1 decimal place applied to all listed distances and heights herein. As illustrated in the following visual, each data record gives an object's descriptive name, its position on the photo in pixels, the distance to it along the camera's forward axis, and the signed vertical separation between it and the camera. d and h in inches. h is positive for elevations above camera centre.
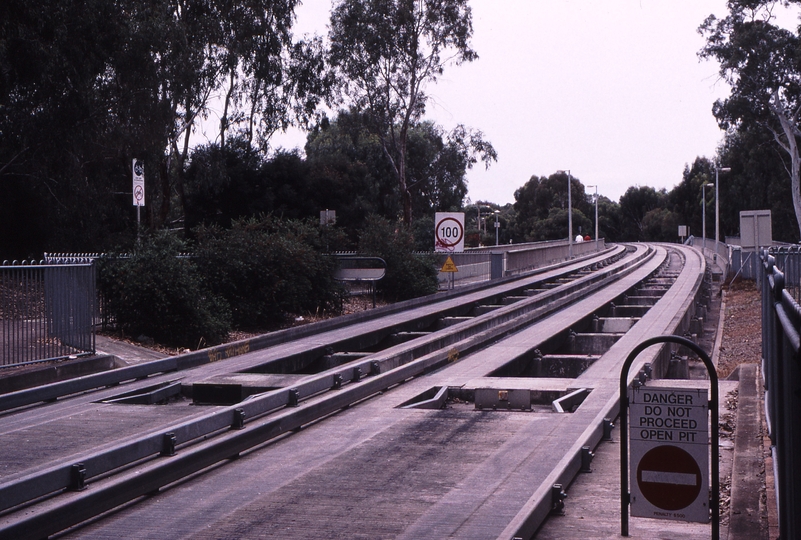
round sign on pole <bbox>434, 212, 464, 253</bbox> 1088.2 +20.9
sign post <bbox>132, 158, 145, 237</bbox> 828.6 +67.7
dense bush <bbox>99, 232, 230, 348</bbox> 656.4 -31.7
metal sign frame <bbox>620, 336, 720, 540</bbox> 221.3 -47.1
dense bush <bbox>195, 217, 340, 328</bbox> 790.5 -15.8
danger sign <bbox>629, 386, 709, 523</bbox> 220.5 -50.6
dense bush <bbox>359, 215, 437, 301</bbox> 1112.2 -10.9
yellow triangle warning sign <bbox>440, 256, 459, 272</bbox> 1079.0 -18.8
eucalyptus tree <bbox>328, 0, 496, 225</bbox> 2021.4 +460.8
